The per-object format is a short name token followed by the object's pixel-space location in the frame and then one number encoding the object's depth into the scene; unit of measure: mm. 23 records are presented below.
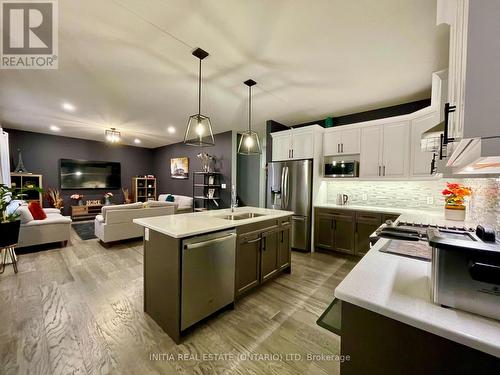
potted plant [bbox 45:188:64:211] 6211
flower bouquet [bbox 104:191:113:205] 6926
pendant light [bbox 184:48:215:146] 2346
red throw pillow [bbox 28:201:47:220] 3914
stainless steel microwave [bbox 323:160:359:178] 3580
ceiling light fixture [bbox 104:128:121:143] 5141
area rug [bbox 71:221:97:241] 4703
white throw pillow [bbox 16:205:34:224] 3582
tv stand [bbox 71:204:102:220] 6430
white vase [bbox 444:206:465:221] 2318
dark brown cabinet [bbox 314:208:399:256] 3334
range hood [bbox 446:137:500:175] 546
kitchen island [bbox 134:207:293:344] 1680
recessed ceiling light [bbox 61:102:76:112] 3822
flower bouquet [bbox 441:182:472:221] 2318
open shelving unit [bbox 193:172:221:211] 6108
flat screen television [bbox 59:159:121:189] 6535
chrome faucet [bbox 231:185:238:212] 2745
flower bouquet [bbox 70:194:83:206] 6538
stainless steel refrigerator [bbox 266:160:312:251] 3867
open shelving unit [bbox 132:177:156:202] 7770
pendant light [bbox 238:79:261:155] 2984
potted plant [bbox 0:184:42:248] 2684
